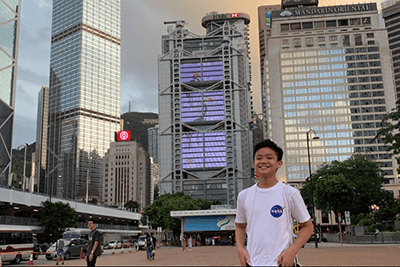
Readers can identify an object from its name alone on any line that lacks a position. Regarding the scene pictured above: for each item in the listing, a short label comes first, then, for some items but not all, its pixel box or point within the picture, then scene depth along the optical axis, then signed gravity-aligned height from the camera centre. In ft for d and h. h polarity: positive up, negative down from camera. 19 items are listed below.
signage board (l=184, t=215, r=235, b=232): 205.16 -4.65
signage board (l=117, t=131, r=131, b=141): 572.92 +104.00
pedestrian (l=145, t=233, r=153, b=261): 97.07 -7.14
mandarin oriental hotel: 448.24 +121.60
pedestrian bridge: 177.58 +3.48
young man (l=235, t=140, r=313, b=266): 13.35 -0.14
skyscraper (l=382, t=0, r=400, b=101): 559.79 +232.18
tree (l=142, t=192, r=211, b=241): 252.38 +3.22
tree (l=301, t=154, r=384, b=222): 186.50 +10.11
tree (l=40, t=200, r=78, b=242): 192.34 -1.07
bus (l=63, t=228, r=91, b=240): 128.53 -5.54
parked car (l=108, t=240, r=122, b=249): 242.58 -16.24
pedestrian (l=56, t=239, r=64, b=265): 106.62 -7.19
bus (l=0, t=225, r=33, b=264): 105.81 -6.96
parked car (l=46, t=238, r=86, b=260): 117.08 -8.82
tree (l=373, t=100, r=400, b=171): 115.44 +20.04
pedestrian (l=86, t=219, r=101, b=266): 35.62 -2.51
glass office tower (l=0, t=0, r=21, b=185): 283.67 +94.11
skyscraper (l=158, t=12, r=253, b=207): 533.14 +112.64
